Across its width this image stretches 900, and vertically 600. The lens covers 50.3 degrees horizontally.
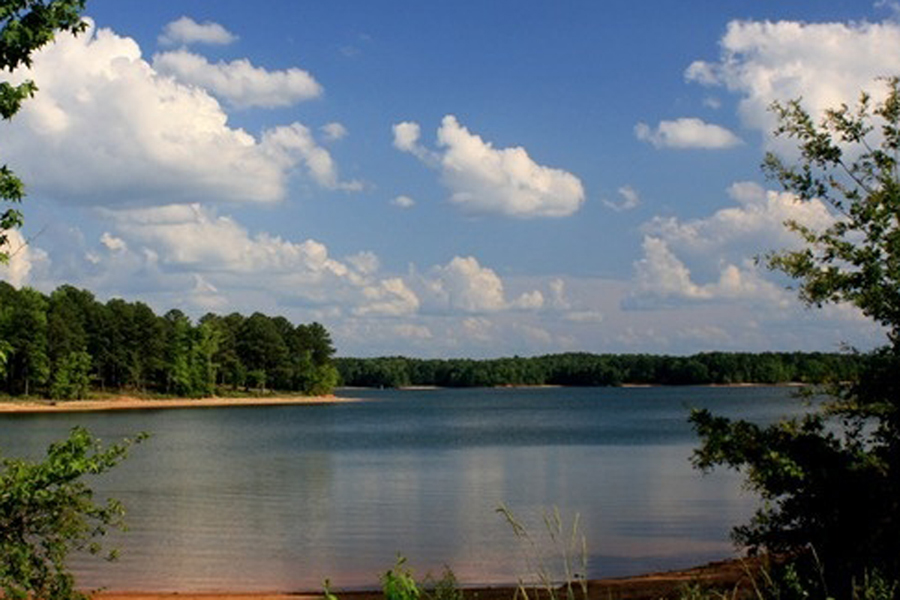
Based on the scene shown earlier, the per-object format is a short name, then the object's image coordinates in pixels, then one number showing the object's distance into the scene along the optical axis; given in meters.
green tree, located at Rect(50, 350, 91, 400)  127.25
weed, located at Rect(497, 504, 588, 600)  4.34
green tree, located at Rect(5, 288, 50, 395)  121.75
